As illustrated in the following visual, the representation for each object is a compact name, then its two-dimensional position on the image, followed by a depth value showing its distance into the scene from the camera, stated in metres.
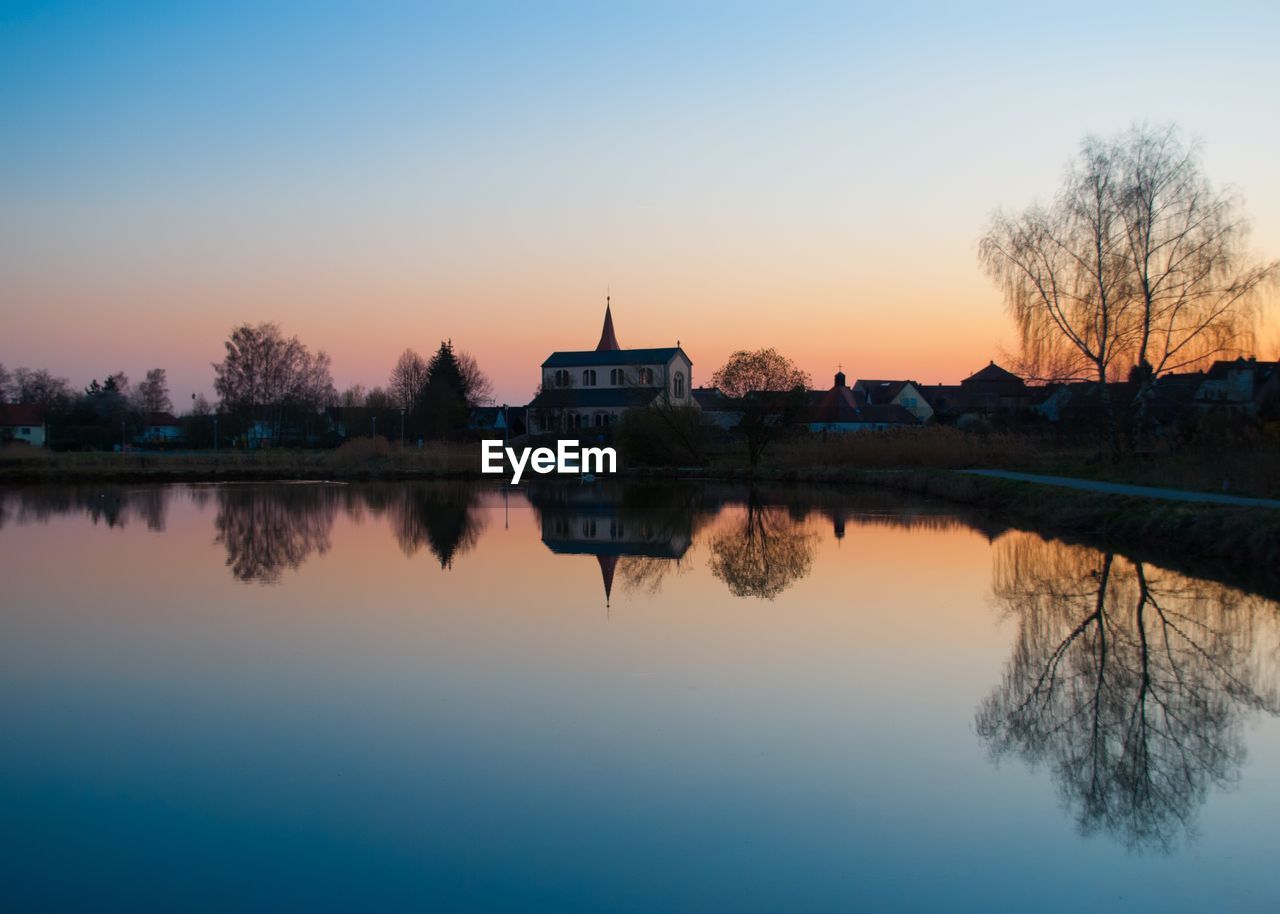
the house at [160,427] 88.78
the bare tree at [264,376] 72.12
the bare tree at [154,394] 100.69
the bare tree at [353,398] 94.25
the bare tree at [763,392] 44.06
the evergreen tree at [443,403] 73.19
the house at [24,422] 78.31
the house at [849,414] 73.88
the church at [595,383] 70.25
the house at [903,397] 87.31
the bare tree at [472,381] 87.42
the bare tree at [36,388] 93.81
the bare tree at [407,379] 86.81
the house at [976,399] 66.39
